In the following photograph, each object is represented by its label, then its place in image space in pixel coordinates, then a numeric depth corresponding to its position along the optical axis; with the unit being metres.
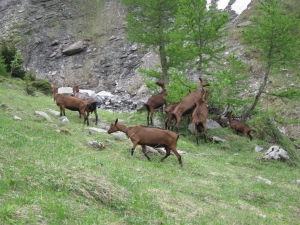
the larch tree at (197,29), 19.72
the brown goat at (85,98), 17.75
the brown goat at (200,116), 16.80
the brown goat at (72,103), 17.39
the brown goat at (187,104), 17.97
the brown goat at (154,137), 11.49
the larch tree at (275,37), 17.88
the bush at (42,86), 32.09
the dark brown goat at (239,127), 19.34
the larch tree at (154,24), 23.81
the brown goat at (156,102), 20.14
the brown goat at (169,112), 18.47
